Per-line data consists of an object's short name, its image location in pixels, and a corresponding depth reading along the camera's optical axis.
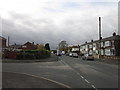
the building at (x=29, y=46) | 43.75
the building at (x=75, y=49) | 65.38
